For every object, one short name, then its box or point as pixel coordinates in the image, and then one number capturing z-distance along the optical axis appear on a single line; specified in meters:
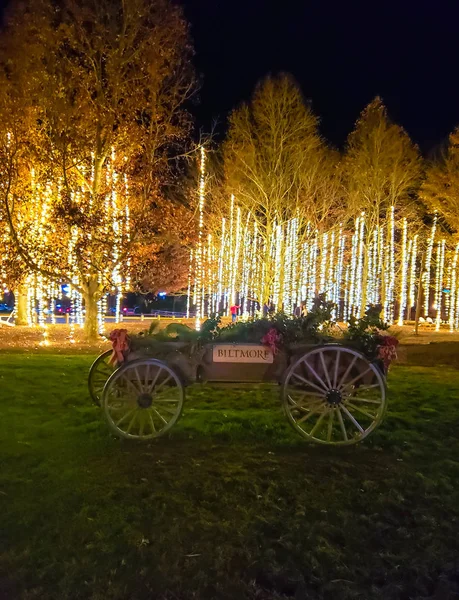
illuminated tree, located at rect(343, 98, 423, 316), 30.11
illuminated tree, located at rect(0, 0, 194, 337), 18.27
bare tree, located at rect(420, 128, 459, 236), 28.86
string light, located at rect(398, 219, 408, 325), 34.66
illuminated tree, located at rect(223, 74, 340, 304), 25.45
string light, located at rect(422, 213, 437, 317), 33.94
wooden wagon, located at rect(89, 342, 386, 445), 6.49
